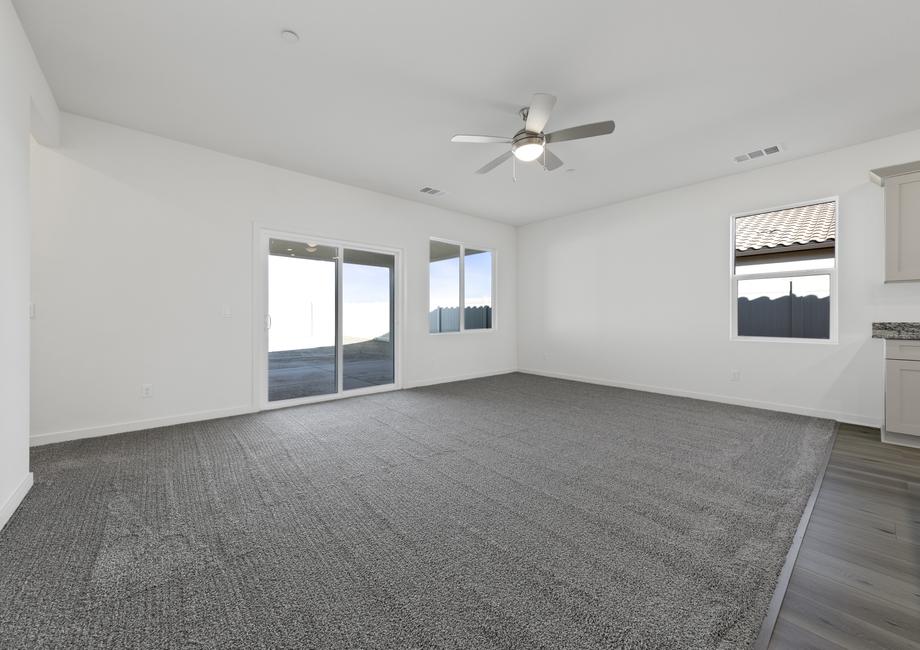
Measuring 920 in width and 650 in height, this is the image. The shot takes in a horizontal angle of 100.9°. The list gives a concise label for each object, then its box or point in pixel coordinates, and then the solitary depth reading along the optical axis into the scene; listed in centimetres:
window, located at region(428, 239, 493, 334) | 628
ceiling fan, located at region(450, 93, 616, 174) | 276
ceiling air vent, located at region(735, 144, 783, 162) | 397
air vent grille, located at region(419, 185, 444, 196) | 530
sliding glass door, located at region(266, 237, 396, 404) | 464
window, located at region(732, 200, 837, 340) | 420
